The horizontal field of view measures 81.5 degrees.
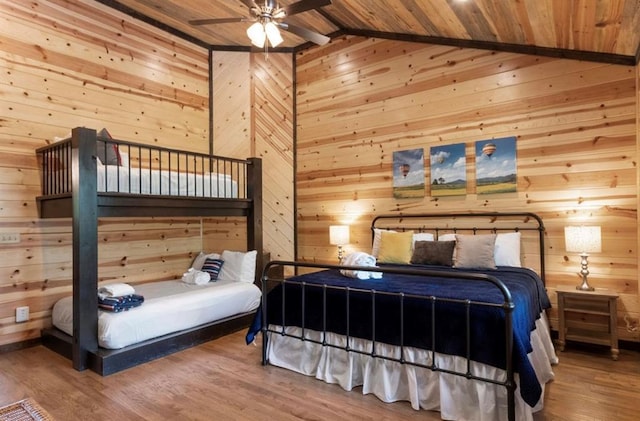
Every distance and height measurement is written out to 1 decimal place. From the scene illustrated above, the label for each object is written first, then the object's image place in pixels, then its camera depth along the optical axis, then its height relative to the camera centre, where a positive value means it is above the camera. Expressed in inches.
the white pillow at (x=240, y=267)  168.9 -24.1
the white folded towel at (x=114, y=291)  127.6 -25.7
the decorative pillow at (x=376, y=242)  160.1 -13.2
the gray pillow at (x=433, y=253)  140.6 -15.9
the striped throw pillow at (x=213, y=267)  173.2 -24.3
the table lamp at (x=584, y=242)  121.1 -10.9
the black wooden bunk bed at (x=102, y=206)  117.3 +4.1
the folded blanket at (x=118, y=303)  123.5 -29.0
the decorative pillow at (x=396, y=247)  150.0 -14.6
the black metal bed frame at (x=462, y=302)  75.8 -23.1
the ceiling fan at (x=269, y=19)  109.3 +61.2
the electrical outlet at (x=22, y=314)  137.2 -35.4
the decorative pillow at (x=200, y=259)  180.9 -21.7
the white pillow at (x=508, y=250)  137.3 -15.0
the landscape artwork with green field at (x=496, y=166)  146.5 +17.9
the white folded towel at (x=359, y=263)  120.3 -16.8
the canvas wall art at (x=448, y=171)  157.6 +17.5
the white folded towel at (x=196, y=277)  163.8 -27.6
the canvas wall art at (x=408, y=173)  168.2 +17.7
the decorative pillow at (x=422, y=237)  154.8 -10.6
